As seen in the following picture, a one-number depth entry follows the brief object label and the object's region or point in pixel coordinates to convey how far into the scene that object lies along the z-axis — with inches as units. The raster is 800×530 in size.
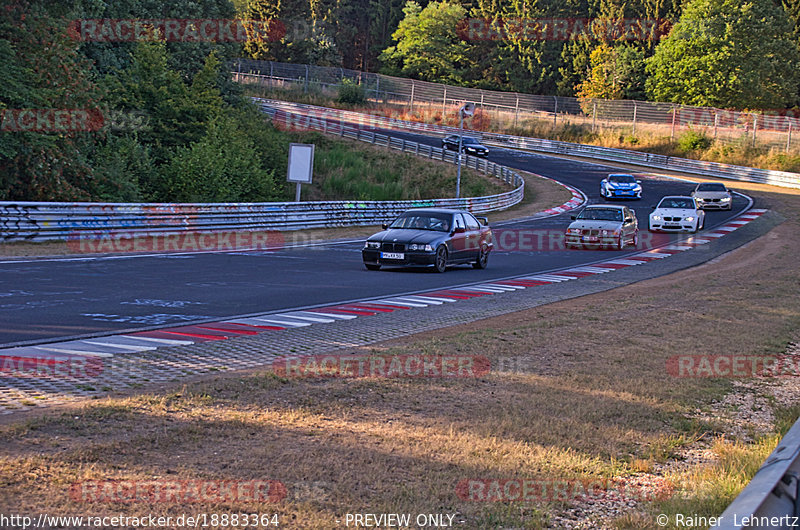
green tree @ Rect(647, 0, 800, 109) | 3425.2
